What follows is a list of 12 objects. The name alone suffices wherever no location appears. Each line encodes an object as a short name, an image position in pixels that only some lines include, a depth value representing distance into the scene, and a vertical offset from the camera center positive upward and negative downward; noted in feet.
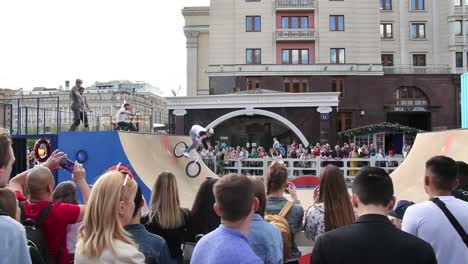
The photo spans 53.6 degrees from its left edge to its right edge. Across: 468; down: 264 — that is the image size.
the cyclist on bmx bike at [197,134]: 44.19 +0.74
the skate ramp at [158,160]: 40.11 -1.73
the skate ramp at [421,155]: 36.63 -1.23
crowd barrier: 69.05 -3.67
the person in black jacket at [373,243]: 8.46 -1.89
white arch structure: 115.34 +6.17
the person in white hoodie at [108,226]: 9.16 -1.71
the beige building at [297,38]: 136.87 +31.11
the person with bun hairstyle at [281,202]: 15.15 -2.01
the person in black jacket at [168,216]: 15.08 -2.47
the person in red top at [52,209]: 13.12 -1.89
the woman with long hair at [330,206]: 14.23 -2.03
